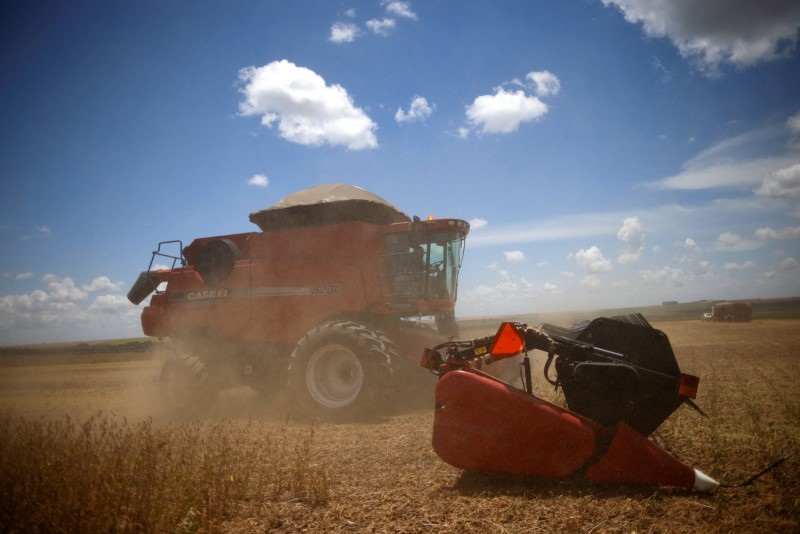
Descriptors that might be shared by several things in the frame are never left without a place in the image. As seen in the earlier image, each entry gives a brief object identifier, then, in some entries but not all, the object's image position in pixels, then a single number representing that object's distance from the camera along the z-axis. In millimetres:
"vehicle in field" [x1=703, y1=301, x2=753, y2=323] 34438
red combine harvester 7094
